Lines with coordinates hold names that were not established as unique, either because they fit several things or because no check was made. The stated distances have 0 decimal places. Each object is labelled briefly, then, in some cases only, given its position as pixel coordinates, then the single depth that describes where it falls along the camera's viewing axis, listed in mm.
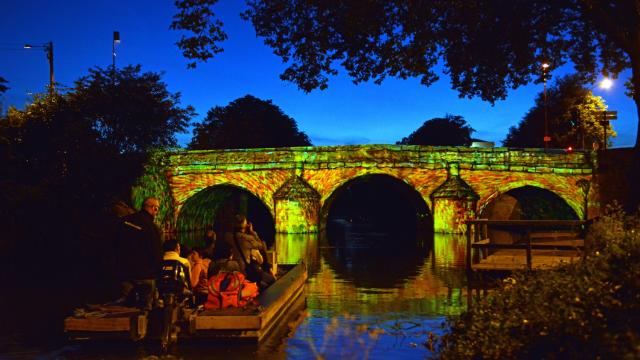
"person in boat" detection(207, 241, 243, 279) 10148
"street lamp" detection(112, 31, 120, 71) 43625
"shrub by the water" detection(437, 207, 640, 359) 4812
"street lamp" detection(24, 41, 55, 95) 37938
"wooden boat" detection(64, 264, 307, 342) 8703
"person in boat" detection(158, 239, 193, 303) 8820
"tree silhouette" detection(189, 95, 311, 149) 60062
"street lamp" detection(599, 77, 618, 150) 34338
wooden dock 14203
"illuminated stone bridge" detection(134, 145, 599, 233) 32438
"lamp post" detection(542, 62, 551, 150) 16923
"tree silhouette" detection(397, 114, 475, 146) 86062
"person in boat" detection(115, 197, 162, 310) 8523
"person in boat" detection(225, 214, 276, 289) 11166
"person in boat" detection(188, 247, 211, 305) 10438
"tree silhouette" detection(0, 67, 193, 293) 21922
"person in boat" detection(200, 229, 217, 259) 11859
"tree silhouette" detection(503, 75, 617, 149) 52562
